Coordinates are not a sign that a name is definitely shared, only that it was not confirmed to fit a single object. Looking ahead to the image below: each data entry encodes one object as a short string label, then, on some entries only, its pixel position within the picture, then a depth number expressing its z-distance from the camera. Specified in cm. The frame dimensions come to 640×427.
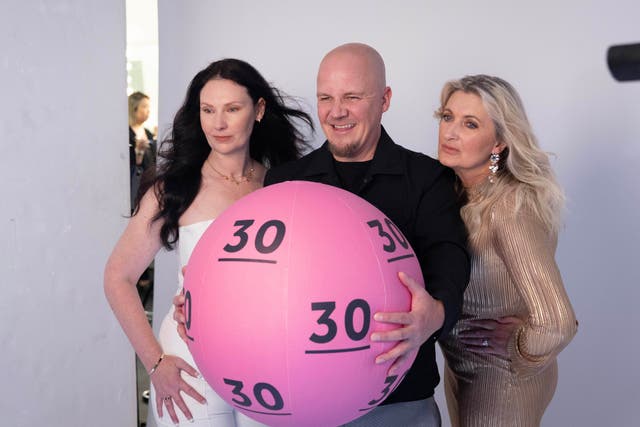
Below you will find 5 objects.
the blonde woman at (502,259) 157
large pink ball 115
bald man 155
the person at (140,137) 429
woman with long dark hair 174
